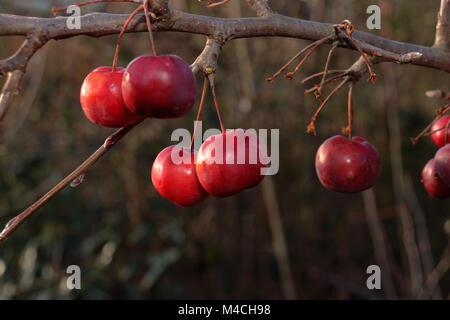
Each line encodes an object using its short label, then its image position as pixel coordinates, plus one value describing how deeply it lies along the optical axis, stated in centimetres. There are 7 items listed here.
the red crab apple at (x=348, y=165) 40
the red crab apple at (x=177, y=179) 36
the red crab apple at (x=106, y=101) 34
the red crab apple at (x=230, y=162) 34
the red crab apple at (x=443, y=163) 38
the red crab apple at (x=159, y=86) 32
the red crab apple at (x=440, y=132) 41
